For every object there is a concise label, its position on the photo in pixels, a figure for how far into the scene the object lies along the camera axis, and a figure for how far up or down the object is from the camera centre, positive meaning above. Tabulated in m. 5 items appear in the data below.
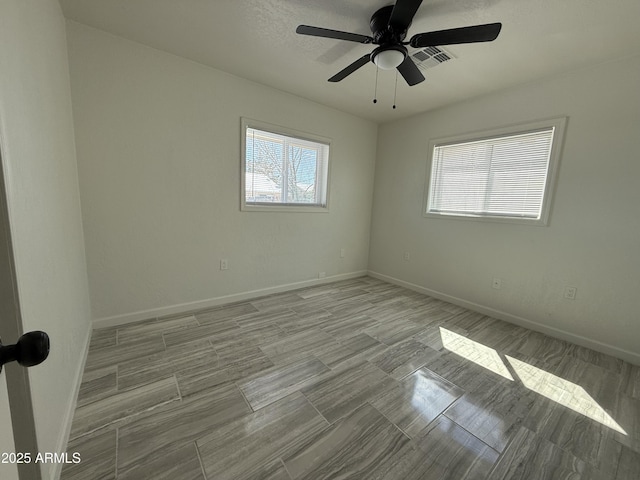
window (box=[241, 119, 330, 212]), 3.01 +0.47
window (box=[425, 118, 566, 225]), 2.57 +0.48
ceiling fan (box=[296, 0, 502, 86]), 1.43 +1.09
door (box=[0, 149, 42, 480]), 0.49 -0.40
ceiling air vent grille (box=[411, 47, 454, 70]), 2.10 +1.34
